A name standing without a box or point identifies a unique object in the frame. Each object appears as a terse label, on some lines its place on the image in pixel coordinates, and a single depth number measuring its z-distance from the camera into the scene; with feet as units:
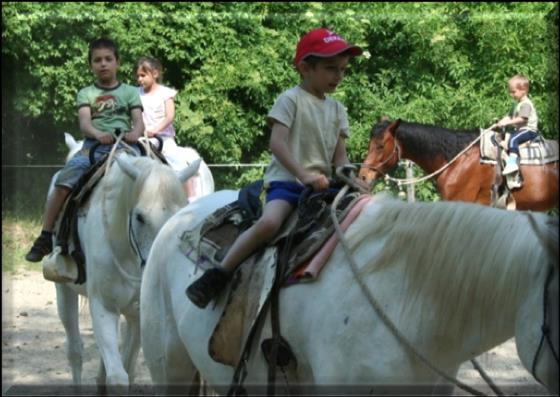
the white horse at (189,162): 26.20
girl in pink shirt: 27.93
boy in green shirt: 21.21
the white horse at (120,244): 17.75
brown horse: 34.83
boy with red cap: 12.60
